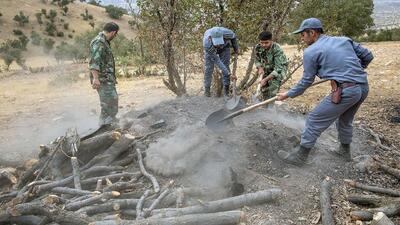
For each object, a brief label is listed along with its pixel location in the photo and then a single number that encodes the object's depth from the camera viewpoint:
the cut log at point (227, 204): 4.25
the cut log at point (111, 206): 4.40
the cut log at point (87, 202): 4.47
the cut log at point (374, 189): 4.86
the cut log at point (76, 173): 4.89
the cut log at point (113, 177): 5.01
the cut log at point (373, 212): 4.41
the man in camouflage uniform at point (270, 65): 7.16
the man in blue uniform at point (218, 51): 7.41
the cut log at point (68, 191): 4.69
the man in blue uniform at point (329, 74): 4.89
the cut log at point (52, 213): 4.12
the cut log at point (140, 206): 4.21
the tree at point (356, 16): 23.84
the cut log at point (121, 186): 4.73
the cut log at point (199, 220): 4.00
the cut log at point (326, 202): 4.28
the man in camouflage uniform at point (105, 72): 6.51
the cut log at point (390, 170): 5.34
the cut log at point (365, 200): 4.70
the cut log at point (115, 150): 5.44
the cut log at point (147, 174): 4.70
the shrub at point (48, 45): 29.11
